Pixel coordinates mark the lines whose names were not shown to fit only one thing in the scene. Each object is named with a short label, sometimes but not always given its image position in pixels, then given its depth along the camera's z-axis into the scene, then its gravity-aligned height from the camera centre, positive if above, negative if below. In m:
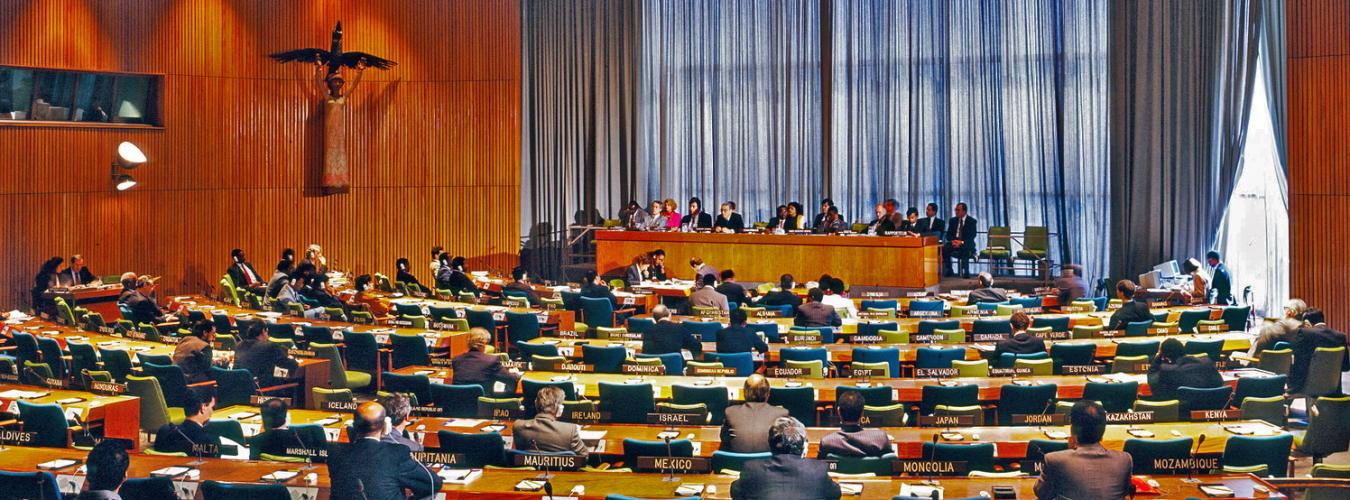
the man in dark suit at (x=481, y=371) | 8.86 -0.85
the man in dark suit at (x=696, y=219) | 19.64 +0.47
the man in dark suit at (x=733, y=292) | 14.60 -0.50
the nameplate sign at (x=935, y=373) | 9.35 -0.95
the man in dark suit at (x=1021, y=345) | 9.98 -0.79
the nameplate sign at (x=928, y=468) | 6.43 -1.14
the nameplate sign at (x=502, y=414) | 8.10 -1.05
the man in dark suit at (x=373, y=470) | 5.66 -0.99
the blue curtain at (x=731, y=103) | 21.77 +2.60
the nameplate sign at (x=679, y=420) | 7.88 -1.07
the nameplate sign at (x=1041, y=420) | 7.79 -1.09
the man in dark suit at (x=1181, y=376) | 8.46 -0.90
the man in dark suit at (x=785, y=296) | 13.92 -0.54
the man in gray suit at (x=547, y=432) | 6.89 -1.00
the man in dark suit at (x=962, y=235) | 18.92 +0.17
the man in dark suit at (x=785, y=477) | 5.57 -1.02
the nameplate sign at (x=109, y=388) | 9.10 -0.96
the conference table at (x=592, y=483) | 5.97 -1.15
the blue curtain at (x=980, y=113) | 19.77 +2.18
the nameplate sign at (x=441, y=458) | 6.79 -1.12
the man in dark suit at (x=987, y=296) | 14.16 -0.57
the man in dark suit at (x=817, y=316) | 11.84 -0.64
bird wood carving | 18.98 +2.98
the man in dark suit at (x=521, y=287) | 15.46 -0.45
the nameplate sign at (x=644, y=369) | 9.60 -0.92
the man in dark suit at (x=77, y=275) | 16.64 -0.25
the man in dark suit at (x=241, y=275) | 17.30 -0.28
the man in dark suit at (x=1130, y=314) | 11.66 -0.65
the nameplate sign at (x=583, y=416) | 8.09 -1.07
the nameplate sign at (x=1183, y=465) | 6.51 -1.15
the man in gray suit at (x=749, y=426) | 6.93 -0.98
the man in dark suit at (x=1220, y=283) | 14.66 -0.47
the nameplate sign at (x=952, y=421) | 7.67 -1.07
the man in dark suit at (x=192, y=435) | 7.01 -1.01
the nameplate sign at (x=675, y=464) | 6.49 -1.12
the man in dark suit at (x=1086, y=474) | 5.60 -1.03
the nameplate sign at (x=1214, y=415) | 7.77 -1.07
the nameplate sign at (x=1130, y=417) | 7.81 -1.08
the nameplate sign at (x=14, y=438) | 7.42 -1.07
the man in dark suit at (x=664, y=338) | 10.60 -0.75
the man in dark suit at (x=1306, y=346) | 10.45 -0.87
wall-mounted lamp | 17.89 +1.36
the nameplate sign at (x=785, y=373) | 9.38 -0.93
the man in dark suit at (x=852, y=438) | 6.71 -1.03
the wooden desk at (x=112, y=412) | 8.21 -1.03
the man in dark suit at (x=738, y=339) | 10.25 -0.74
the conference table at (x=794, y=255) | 17.56 -0.10
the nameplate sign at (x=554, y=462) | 6.67 -1.13
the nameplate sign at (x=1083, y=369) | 9.46 -0.95
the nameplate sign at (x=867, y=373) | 9.54 -0.96
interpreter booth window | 17.17 +2.26
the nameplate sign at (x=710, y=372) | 9.38 -0.92
